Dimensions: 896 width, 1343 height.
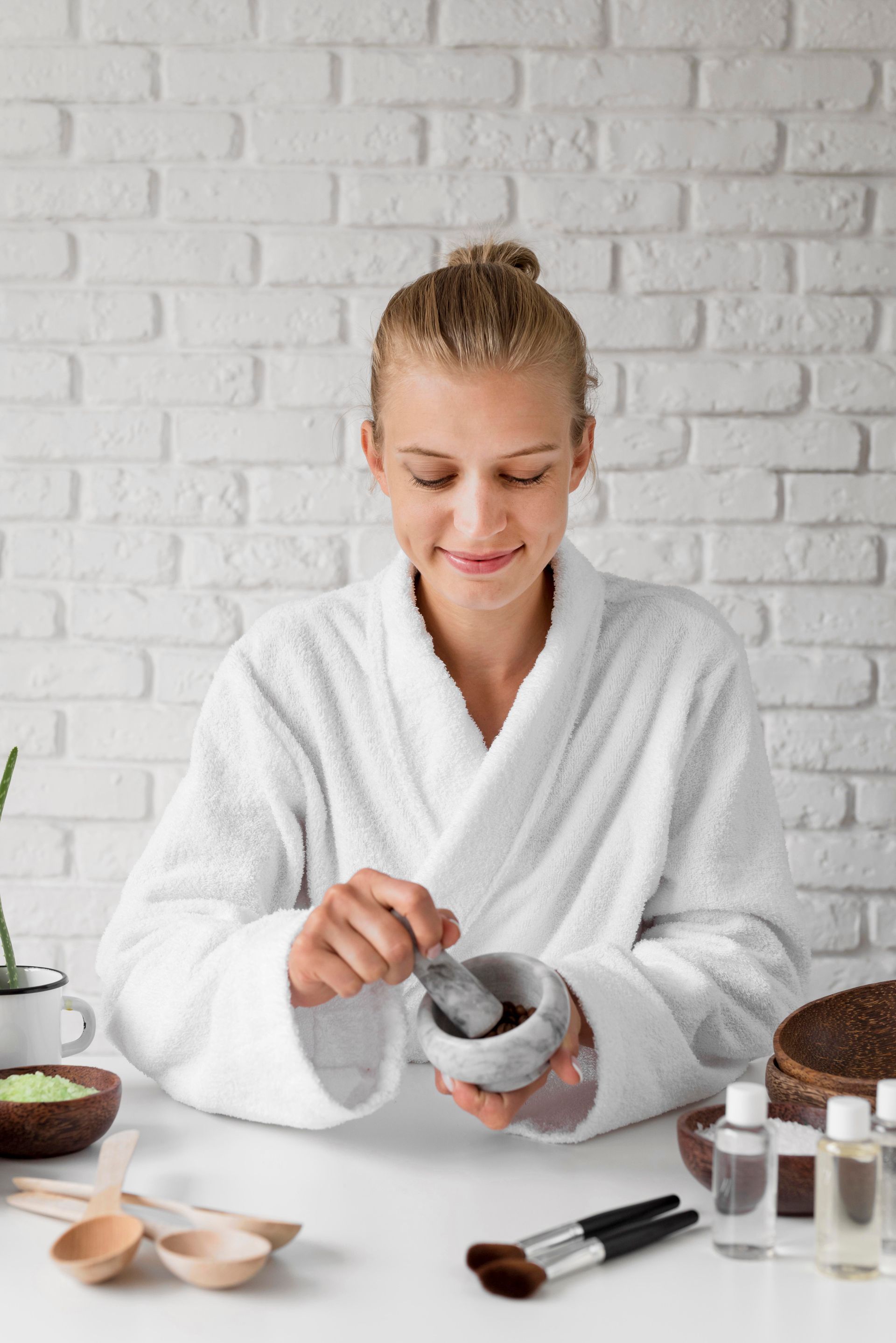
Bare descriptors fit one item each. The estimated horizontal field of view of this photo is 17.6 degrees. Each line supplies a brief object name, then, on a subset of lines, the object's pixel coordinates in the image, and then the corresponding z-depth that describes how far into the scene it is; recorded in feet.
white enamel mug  6.06
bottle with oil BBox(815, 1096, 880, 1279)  5.24
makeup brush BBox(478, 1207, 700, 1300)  5.22
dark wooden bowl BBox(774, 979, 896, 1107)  5.97
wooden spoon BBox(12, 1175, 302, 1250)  5.33
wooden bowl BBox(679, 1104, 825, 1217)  5.46
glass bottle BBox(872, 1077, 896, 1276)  5.32
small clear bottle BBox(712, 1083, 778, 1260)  5.35
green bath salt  5.81
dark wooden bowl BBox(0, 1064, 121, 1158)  5.72
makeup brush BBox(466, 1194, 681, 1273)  5.30
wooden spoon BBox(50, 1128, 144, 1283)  5.23
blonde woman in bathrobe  6.28
